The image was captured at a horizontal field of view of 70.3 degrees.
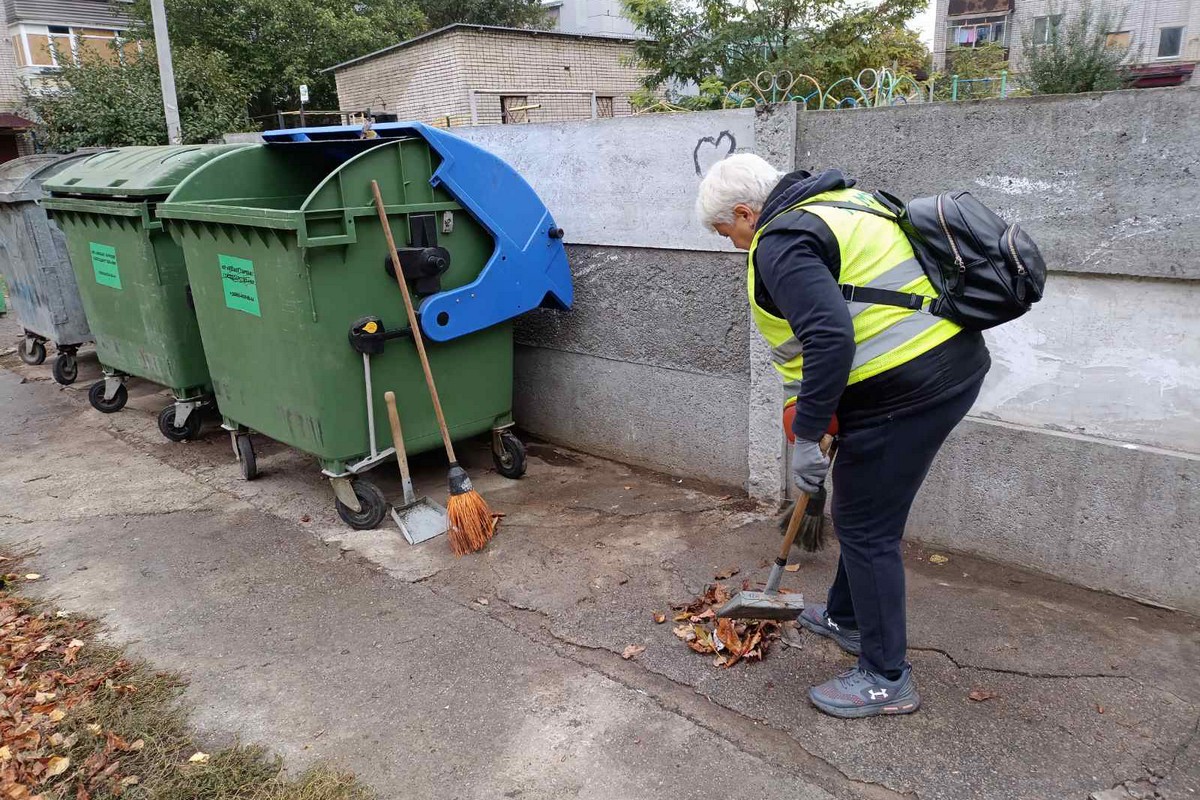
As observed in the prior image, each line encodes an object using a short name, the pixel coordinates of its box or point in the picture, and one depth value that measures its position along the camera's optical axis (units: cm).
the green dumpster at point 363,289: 374
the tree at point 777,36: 1328
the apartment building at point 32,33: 2566
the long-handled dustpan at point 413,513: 396
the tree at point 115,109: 1255
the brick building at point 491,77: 1806
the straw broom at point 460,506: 378
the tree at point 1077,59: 1195
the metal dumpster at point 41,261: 646
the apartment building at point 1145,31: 2194
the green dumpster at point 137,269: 503
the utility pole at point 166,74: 1029
